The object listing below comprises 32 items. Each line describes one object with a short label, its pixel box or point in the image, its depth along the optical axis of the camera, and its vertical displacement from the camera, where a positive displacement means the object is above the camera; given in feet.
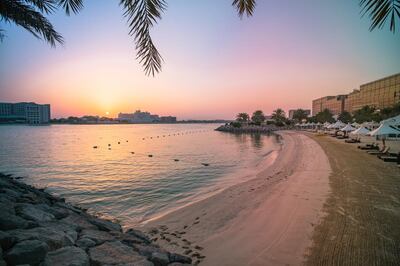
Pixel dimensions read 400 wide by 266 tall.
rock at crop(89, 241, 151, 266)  12.50 -8.01
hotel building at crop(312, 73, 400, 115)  242.45 +42.95
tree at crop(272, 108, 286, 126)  362.53 +14.91
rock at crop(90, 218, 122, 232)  19.67 -9.72
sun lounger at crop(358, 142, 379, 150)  67.11 -5.92
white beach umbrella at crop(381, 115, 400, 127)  61.16 +2.03
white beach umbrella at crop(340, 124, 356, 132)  105.86 -0.43
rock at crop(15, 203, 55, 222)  16.56 -7.27
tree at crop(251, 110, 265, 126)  416.87 +15.95
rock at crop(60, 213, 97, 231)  18.25 -8.72
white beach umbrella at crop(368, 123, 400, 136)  53.36 -0.41
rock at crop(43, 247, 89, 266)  11.13 -7.17
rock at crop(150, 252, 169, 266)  13.85 -8.57
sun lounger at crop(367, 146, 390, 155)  56.07 -6.31
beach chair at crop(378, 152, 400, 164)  47.03 -6.43
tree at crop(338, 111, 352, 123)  239.50 +10.76
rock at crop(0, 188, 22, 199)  22.51 -7.77
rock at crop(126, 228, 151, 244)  19.67 -10.36
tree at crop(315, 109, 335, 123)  263.70 +11.17
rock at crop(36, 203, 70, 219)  19.69 -8.30
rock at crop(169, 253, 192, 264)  15.12 -9.24
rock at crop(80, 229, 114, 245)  15.49 -8.31
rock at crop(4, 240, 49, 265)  10.55 -6.54
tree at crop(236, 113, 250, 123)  442.91 +14.09
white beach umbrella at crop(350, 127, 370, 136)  72.28 -1.12
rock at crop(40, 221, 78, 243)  15.02 -7.75
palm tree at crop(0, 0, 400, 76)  5.26 +4.83
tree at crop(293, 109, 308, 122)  363.56 +17.36
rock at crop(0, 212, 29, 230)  13.78 -6.58
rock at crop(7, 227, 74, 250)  12.54 -6.93
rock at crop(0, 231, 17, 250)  11.53 -6.40
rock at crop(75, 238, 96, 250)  13.94 -7.83
